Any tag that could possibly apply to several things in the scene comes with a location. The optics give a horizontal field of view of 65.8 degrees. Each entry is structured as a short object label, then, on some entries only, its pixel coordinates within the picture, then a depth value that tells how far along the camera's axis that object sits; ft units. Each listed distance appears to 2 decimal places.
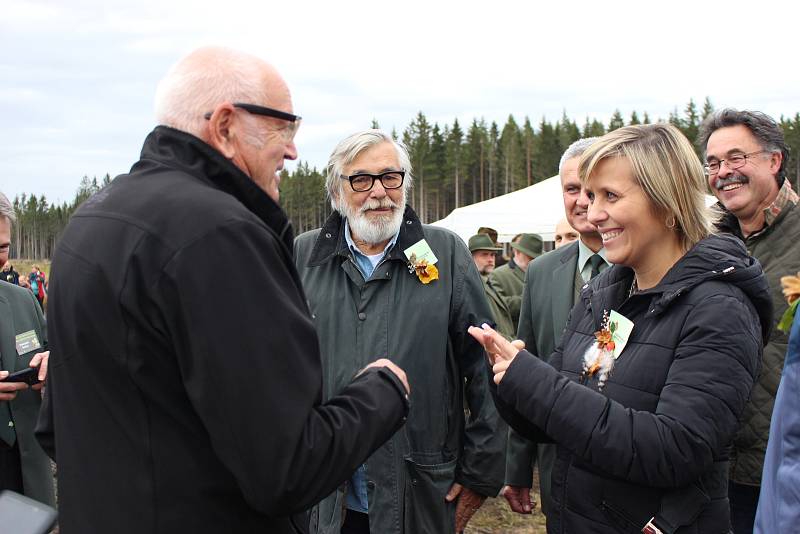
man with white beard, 8.71
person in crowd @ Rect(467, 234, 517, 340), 19.65
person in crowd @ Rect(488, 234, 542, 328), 20.45
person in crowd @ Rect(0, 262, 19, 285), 38.70
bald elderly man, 4.32
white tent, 42.39
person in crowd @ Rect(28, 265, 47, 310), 47.53
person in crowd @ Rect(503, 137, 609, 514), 9.76
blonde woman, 5.62
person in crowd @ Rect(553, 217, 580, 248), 17.25
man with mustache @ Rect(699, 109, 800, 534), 9.11
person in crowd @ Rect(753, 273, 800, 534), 4.96
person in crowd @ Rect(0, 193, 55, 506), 10.49
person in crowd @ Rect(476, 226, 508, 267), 32.52
